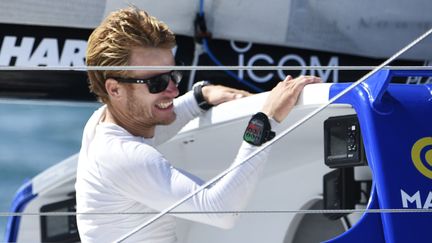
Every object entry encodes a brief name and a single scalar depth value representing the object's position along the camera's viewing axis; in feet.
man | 32.71
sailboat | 32.66
